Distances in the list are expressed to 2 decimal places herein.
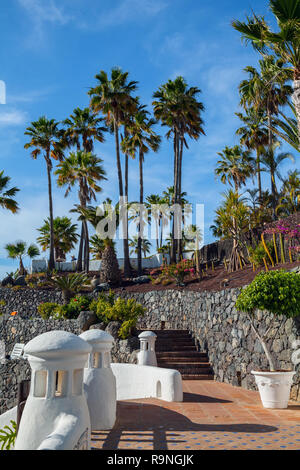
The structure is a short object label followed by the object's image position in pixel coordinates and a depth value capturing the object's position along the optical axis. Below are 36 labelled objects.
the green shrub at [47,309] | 22.74
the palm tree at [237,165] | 32.00
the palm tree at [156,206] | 53.84
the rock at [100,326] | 17.00
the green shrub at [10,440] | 6.71
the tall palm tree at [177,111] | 28.95
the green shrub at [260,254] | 17.05
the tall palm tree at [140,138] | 31.61
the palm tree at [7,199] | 32.19
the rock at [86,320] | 18.05
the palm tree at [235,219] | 18.41
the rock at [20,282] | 32.25
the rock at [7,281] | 32.65
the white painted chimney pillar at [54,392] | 3.91
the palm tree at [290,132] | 13.74
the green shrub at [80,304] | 20.47
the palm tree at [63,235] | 42.28
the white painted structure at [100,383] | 6.42
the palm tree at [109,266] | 26.81
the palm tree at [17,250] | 42.22
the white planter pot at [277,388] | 7.95
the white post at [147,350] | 12.50
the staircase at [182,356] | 13.38
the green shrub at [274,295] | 8.46
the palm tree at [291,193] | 21.49
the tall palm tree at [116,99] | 29.41
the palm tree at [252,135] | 30.16
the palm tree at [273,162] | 25.41
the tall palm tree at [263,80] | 12.74
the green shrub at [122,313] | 15.62
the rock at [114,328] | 15.80
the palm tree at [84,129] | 34.84
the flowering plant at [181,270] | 22.20
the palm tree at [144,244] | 62.41
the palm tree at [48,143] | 33.97
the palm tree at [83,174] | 31.95
